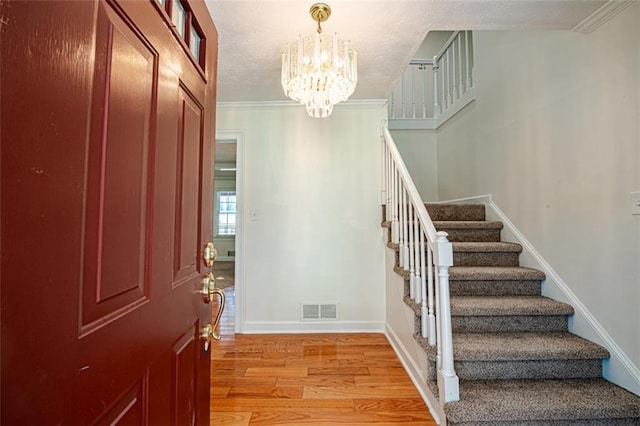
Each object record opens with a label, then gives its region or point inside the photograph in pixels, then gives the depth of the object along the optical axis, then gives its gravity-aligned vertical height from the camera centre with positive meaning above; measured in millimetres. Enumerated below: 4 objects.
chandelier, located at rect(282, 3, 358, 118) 1729 +931
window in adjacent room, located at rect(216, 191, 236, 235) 8586 +308
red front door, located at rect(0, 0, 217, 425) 359 +19
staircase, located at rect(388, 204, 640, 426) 1500 -767
